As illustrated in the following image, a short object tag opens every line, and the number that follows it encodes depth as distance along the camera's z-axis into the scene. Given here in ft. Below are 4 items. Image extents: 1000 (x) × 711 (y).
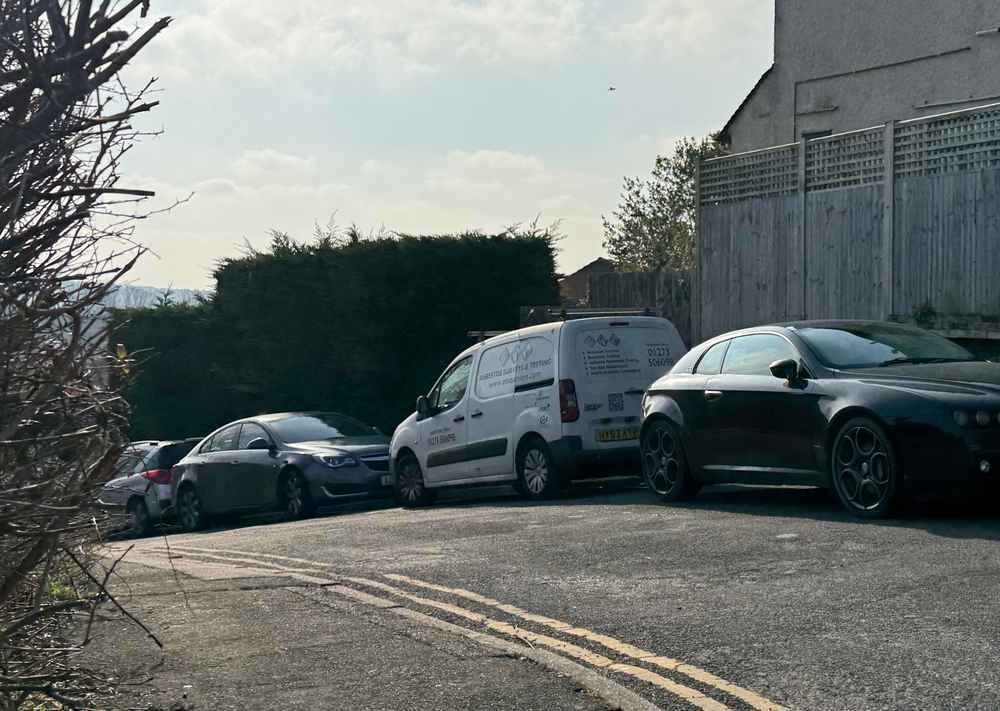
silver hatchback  71.87
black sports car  33.32
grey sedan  59.21
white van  48.93
